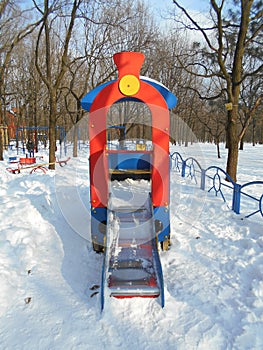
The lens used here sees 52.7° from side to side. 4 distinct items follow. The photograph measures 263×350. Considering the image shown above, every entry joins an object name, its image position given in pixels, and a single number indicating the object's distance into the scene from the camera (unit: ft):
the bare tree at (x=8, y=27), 44.27
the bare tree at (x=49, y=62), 40.45
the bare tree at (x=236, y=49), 29.68
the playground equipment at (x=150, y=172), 13.44
